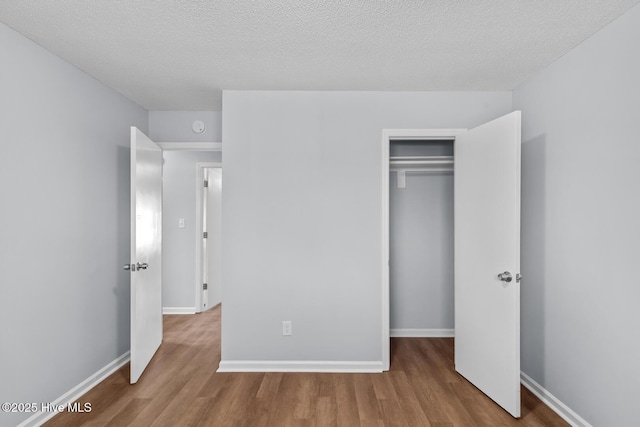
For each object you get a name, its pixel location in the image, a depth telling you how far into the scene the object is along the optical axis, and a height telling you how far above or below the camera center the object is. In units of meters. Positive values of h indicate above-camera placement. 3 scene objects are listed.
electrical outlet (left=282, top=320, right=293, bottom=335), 3.03 -1.00
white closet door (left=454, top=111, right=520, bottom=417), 2.32 -0.33
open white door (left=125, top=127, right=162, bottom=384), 2.68 -0.33
